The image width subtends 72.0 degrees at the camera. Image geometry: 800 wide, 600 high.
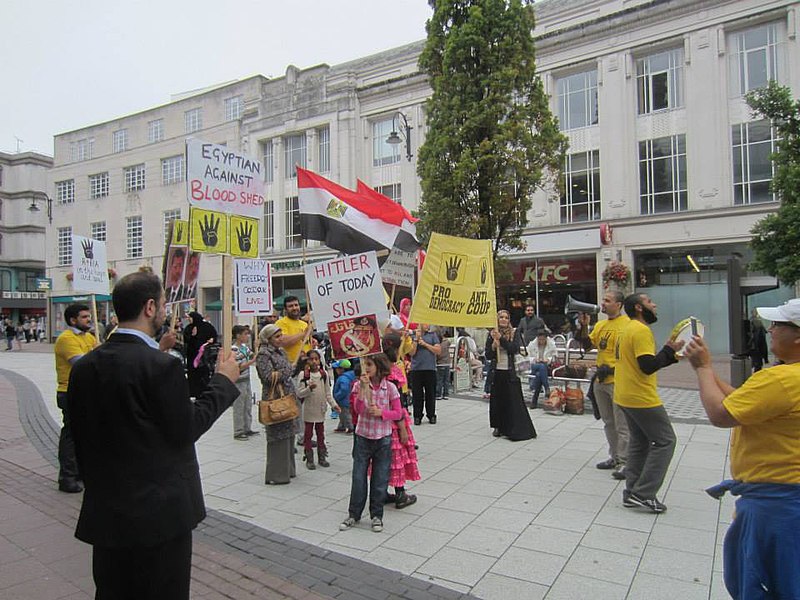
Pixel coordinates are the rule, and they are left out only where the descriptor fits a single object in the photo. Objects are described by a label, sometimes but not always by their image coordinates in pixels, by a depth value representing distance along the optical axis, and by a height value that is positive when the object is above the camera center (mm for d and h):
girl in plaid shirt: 4933 -1251
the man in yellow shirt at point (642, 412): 5102 -1063
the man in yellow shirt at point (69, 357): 5992 -478
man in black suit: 2242 -636
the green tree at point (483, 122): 12328 +4199
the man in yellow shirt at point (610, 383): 6180 -988
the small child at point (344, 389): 8320 -1256
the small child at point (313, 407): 6949 -1266
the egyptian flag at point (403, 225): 7816 +1204
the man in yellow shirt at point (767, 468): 2393 -786
